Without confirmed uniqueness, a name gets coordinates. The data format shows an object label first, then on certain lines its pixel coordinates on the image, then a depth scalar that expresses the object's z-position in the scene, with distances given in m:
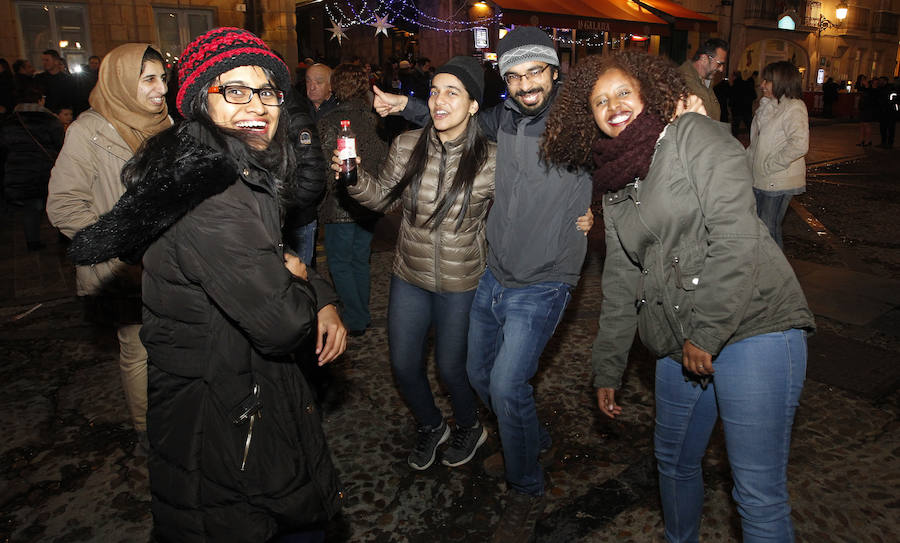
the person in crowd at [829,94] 30.14
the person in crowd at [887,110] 19.30
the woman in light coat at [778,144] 5.98
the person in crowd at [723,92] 21.98
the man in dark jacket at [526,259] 2.88
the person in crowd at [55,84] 10.64
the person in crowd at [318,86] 5.66
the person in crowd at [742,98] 21.69
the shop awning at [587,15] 15.80
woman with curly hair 2.08
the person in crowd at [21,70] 11.22
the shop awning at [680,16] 20.73
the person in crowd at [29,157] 7.98
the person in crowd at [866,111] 20.27
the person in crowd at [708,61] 6.06
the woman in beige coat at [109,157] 3.20
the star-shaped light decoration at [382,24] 14.00
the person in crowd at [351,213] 4.99
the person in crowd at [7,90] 10.94
